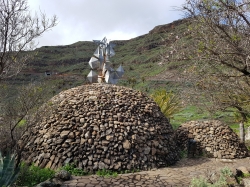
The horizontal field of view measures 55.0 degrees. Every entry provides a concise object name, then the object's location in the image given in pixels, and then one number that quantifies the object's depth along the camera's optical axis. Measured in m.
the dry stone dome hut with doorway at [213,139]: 8.02
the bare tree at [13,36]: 4.96
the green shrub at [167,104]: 11.94
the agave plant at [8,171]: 4.06
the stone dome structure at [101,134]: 5.92
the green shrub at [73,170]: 5.53
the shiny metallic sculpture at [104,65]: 8.57
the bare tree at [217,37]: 3.86
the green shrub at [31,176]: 4.95
